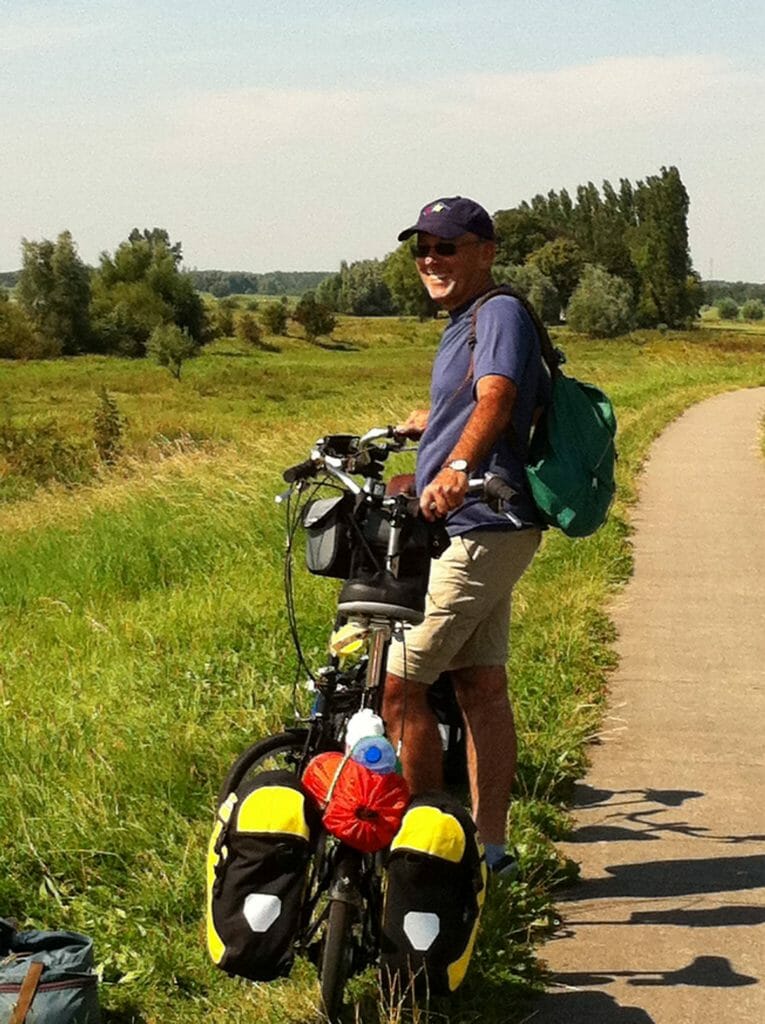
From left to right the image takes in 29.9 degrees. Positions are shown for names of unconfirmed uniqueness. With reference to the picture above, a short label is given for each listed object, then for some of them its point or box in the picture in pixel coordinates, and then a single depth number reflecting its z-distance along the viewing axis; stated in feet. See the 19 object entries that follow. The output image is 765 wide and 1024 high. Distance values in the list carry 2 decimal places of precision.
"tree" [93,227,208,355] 309.83
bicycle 11.06
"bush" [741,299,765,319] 556.10
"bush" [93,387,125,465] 99.56
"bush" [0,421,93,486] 89.76
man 13.44
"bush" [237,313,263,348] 315.37
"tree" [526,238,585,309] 338.75
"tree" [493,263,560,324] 304.09
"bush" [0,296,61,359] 285.64
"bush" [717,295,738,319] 587.27
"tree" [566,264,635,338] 309.83
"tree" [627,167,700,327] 352.08
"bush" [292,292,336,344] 320.70
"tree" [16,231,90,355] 306.35
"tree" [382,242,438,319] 399.01
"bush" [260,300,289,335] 338.75
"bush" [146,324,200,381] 214.07
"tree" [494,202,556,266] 360.28
